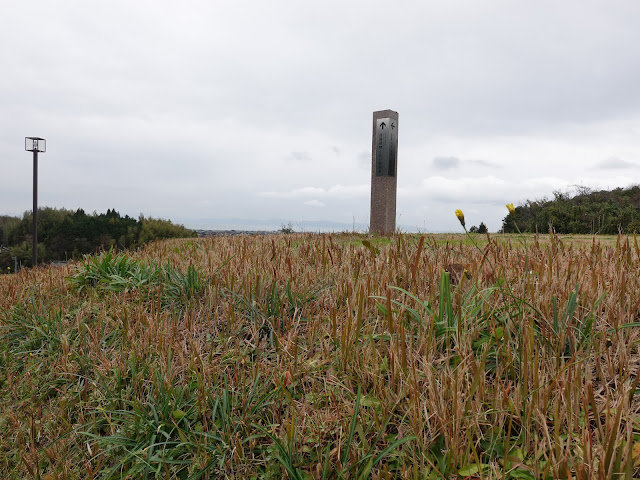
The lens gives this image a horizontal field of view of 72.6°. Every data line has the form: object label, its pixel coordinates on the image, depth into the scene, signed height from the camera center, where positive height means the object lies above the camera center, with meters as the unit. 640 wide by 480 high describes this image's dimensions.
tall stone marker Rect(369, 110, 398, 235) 11.15 +1.86
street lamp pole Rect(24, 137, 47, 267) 18.23 +2.51
